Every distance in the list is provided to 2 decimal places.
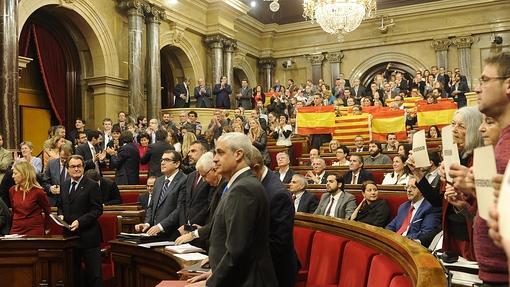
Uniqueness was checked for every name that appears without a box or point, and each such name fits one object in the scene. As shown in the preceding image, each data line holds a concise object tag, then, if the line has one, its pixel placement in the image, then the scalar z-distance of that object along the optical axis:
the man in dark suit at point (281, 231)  2.58
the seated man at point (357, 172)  6.52
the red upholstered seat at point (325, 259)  3.10
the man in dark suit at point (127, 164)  7.07
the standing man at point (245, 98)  14.41
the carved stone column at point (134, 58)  12.18
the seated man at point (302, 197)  5.45
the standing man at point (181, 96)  13.61
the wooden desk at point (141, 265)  3.39
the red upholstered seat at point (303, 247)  3.49
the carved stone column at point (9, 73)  8.44
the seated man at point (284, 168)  6.55
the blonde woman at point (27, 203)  4.51
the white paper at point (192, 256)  3.19
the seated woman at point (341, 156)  7.97
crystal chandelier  12.95
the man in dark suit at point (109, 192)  5.98
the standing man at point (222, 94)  14.00
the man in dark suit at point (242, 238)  2.13
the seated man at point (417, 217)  3.74
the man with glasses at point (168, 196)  4.07
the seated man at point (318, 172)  6.85
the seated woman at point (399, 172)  5.73
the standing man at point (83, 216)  4.32
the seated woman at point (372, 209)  4.84
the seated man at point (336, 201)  5.20
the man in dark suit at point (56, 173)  5.76
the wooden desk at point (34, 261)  4.14
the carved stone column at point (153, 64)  12.77
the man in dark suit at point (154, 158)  6.82
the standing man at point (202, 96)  13.62
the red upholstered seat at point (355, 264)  2.62
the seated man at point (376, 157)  7.78
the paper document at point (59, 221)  4.02
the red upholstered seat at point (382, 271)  2.19
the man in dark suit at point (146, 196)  5.56
